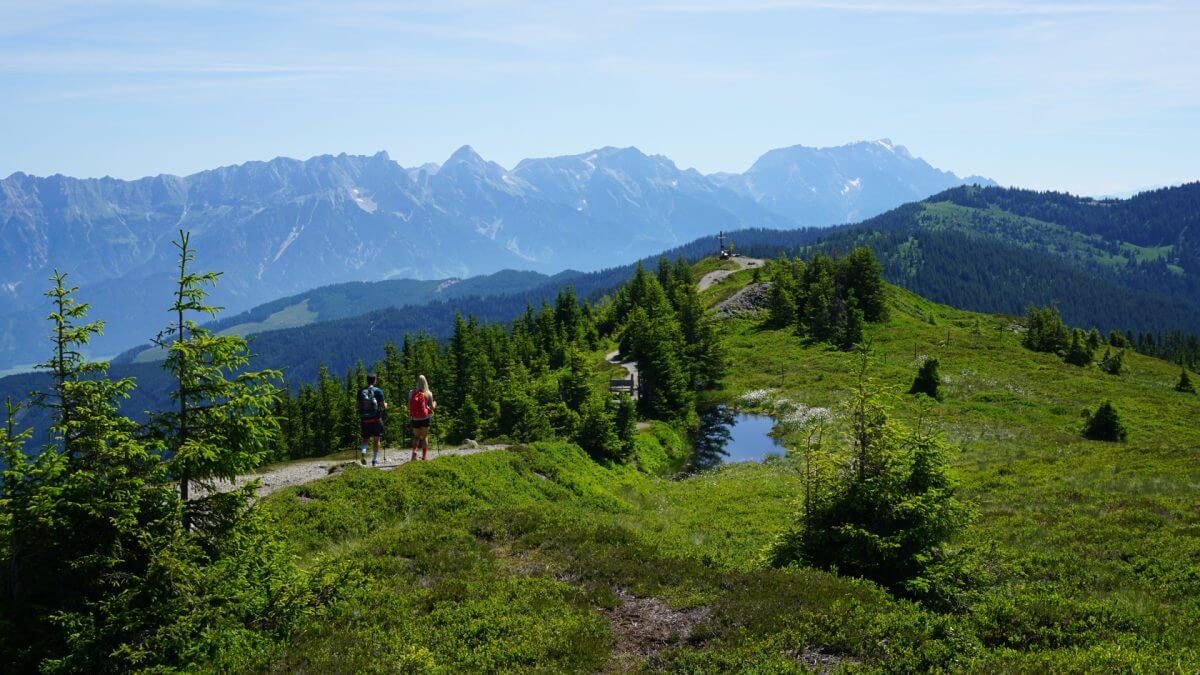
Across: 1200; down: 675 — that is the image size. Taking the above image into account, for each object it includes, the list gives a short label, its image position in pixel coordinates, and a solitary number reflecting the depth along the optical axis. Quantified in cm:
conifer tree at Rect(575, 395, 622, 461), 3572
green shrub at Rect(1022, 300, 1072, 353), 9169
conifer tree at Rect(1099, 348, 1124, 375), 8331
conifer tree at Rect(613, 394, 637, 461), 3975
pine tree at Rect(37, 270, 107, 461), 1036
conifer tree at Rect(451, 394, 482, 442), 5147
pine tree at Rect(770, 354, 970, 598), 1365
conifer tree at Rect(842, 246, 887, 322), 9412
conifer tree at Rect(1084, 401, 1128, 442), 4591
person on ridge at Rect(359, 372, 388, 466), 2336
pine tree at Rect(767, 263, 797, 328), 9744
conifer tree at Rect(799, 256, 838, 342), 8850
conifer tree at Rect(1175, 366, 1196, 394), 7600
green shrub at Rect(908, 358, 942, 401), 6231
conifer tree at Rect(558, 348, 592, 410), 4156
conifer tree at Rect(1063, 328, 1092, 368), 8531
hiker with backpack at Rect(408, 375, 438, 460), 2430
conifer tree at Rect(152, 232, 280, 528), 1153
